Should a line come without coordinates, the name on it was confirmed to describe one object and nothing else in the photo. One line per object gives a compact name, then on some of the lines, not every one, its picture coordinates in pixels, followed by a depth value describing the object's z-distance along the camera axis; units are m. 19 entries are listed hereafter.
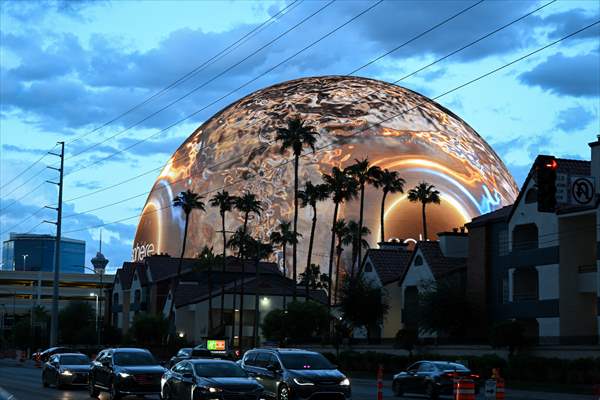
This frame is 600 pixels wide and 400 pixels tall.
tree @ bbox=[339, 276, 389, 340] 78.81
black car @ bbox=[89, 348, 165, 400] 33.88
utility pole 75.25
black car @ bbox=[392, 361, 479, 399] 40.25
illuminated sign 67.56
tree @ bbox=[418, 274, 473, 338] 68.25
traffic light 22.83
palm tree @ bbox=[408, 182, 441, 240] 110.12
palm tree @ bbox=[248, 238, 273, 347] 96.00
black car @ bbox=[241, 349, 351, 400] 30.58
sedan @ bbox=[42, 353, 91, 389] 42.34
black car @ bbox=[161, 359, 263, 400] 27.92
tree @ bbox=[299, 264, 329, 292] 115.44
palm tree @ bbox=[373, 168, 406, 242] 100.88
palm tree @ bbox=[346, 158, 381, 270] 96.62
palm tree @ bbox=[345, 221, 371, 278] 109.64
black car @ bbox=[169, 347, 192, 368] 47.75
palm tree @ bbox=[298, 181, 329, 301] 96.62
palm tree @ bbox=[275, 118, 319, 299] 92.50
